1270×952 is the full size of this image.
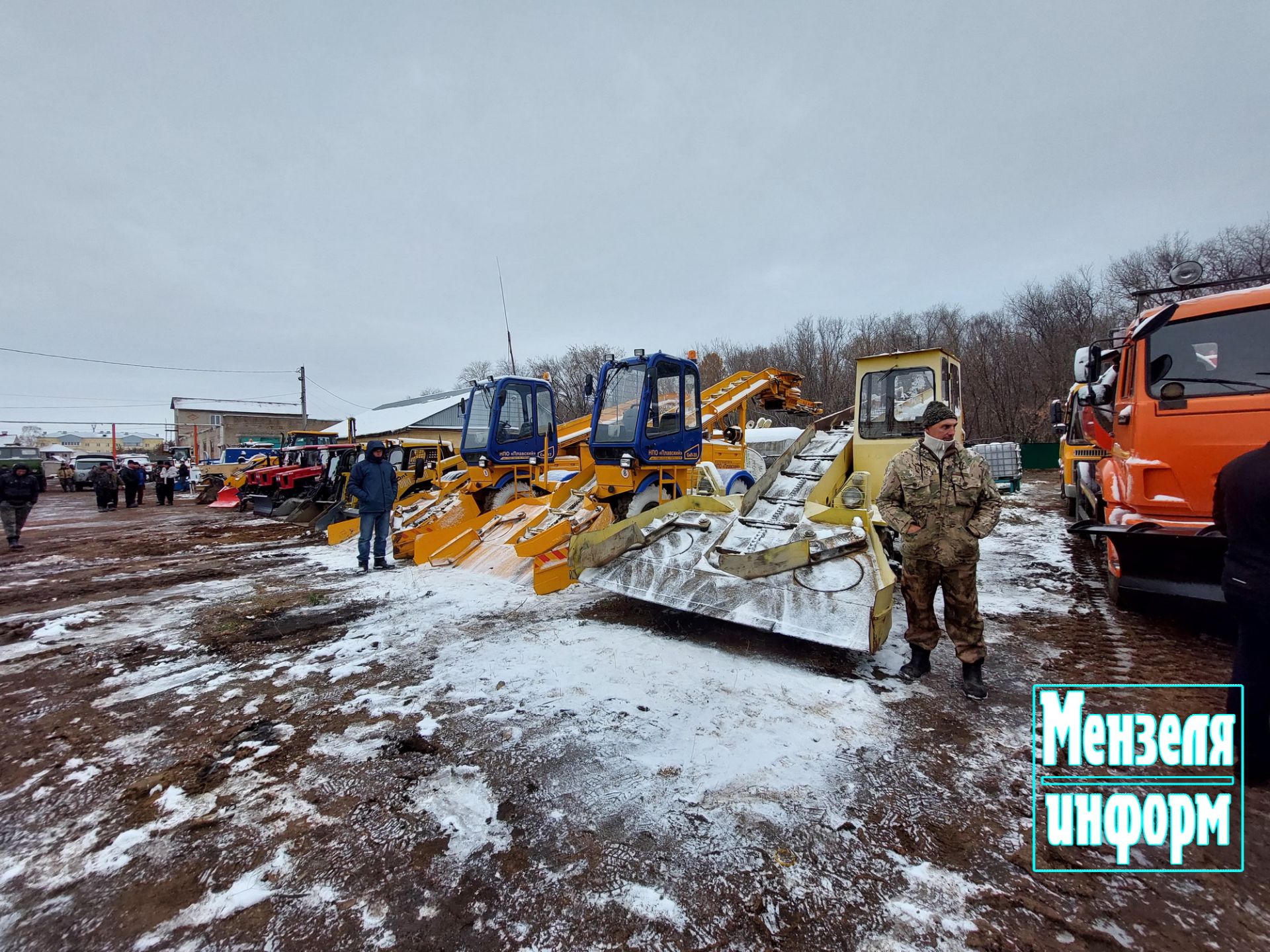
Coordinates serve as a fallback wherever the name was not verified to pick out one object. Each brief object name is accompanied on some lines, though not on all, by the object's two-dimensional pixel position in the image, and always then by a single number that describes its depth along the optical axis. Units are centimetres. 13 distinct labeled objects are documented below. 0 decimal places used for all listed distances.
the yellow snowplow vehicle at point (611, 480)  654
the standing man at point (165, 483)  1864
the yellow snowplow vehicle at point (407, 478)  959
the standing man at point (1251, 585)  242
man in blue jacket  753
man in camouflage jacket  341
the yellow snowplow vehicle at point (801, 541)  376
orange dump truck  384
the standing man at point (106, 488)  1741
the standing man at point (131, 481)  1864
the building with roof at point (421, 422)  3978
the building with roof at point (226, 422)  5203
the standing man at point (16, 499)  991
